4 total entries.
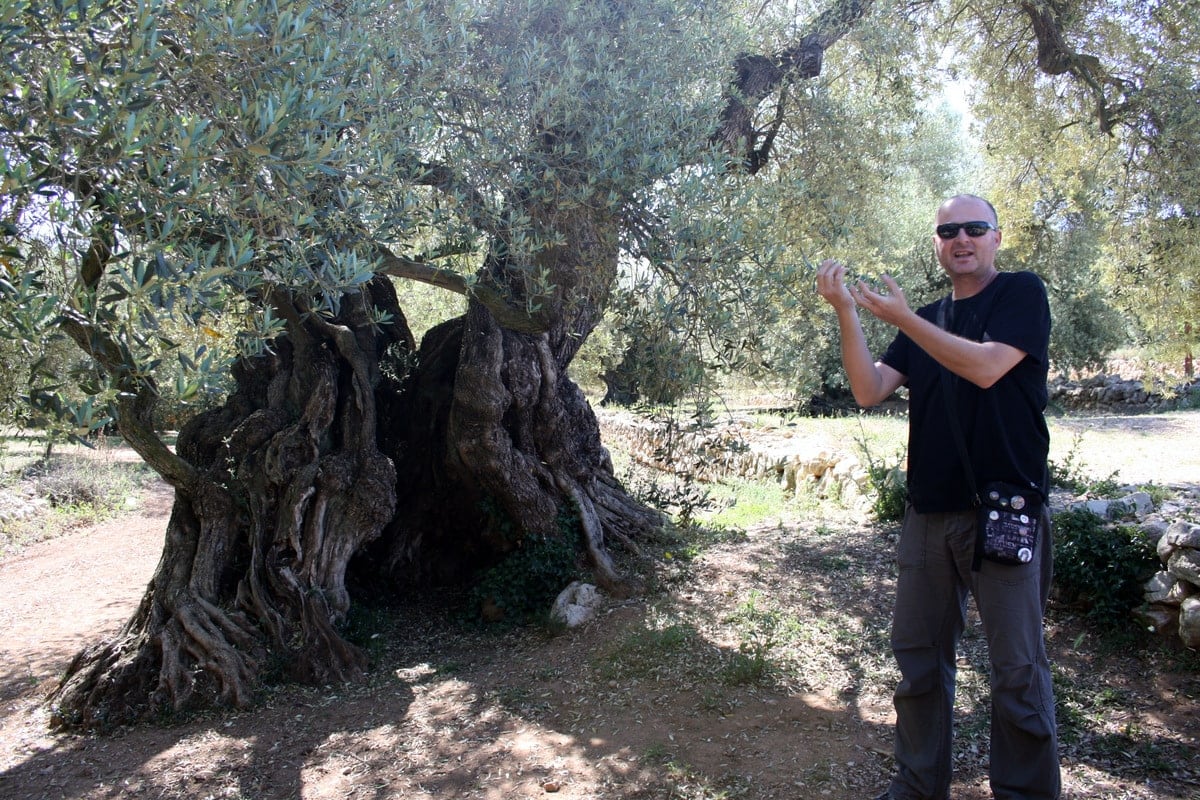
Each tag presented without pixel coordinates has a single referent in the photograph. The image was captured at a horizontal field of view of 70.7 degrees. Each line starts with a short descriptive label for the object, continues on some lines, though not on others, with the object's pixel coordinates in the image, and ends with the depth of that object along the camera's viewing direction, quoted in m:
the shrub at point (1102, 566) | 4.90
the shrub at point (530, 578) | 6.29
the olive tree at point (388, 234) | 2.78
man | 2.76
